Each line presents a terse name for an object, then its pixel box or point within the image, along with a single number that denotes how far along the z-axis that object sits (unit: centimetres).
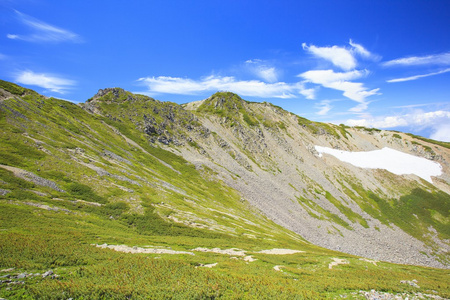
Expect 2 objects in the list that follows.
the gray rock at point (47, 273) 1518
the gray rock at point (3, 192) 3324
